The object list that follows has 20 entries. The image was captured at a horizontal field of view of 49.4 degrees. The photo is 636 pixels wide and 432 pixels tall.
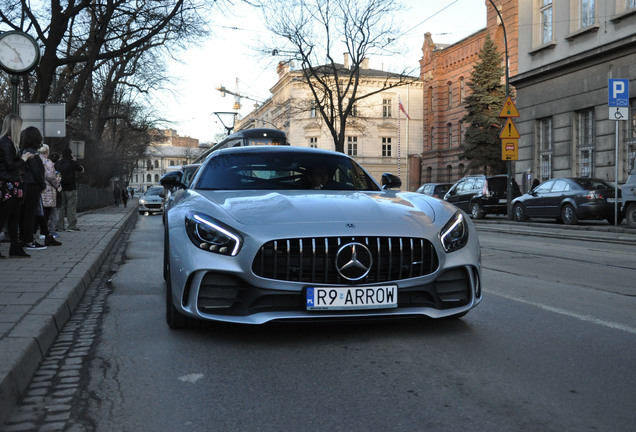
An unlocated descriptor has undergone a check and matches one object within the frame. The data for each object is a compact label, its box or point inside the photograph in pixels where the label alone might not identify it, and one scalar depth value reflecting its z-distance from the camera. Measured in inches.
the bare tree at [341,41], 1362.0
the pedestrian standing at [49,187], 490.3
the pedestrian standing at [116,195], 2164.1
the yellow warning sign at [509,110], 855.1
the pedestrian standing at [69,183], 599.5
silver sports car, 163.9
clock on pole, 453.7
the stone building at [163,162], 7000.5
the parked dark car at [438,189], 1209.9
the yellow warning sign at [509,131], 868.0
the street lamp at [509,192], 922.6
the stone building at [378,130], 2839.6
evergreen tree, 1625.2
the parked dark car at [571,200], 752.3
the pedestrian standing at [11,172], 339.6
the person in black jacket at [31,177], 378.9
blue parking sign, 674.2
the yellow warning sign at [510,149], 874.8
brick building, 1962.4
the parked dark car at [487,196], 1012.5
